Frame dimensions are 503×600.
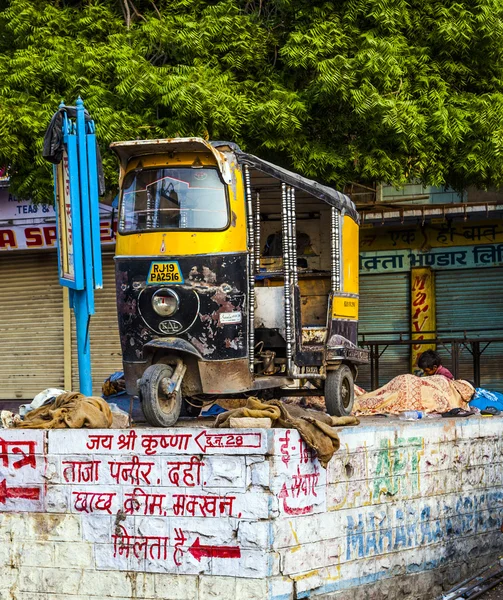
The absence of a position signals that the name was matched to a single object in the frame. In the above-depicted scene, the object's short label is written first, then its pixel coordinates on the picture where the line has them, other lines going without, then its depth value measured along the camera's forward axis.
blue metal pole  10.17
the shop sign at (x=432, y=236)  18.22
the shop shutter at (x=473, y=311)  18.23
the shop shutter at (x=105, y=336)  17.98
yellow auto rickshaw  9.12
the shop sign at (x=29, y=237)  17.58
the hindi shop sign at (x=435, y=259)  18.34
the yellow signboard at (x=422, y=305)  18.88
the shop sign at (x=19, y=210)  17.44
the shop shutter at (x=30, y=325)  18.44
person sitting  13.54
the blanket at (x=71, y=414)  8.17
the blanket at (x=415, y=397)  11.99
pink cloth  13.59
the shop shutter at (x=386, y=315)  19.08
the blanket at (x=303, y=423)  7.47
